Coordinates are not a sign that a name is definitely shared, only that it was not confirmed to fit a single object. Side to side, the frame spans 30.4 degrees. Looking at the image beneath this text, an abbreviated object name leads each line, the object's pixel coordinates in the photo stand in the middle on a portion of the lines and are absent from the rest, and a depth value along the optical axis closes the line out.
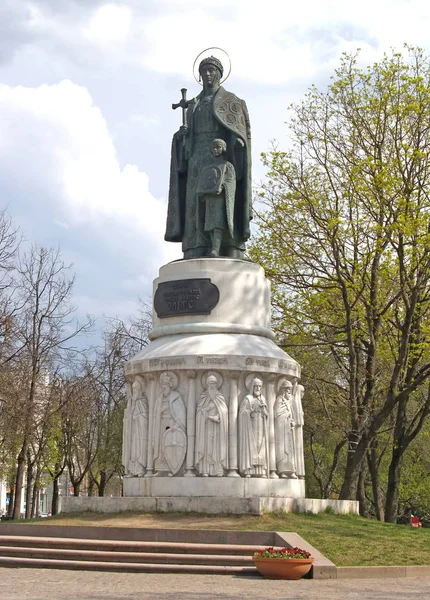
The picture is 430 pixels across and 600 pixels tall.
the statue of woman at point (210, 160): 17.83
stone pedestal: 14.84
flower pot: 10.41
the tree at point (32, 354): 28.23
